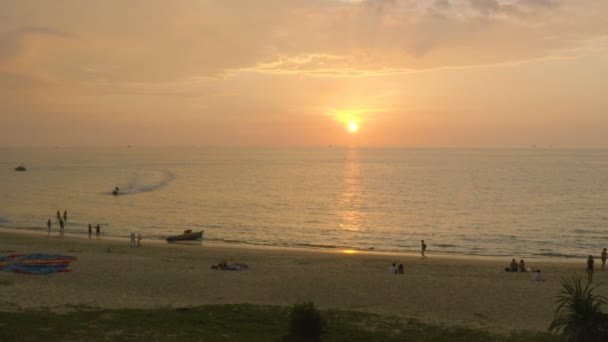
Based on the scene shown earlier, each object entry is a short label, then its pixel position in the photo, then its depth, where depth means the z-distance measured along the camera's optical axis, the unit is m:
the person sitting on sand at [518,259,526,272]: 29.87
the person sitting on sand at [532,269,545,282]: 26.75
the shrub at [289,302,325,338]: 14.81
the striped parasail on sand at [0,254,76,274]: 26.42
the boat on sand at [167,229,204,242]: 43.19
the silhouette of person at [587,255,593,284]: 26.67
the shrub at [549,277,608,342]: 11.84
